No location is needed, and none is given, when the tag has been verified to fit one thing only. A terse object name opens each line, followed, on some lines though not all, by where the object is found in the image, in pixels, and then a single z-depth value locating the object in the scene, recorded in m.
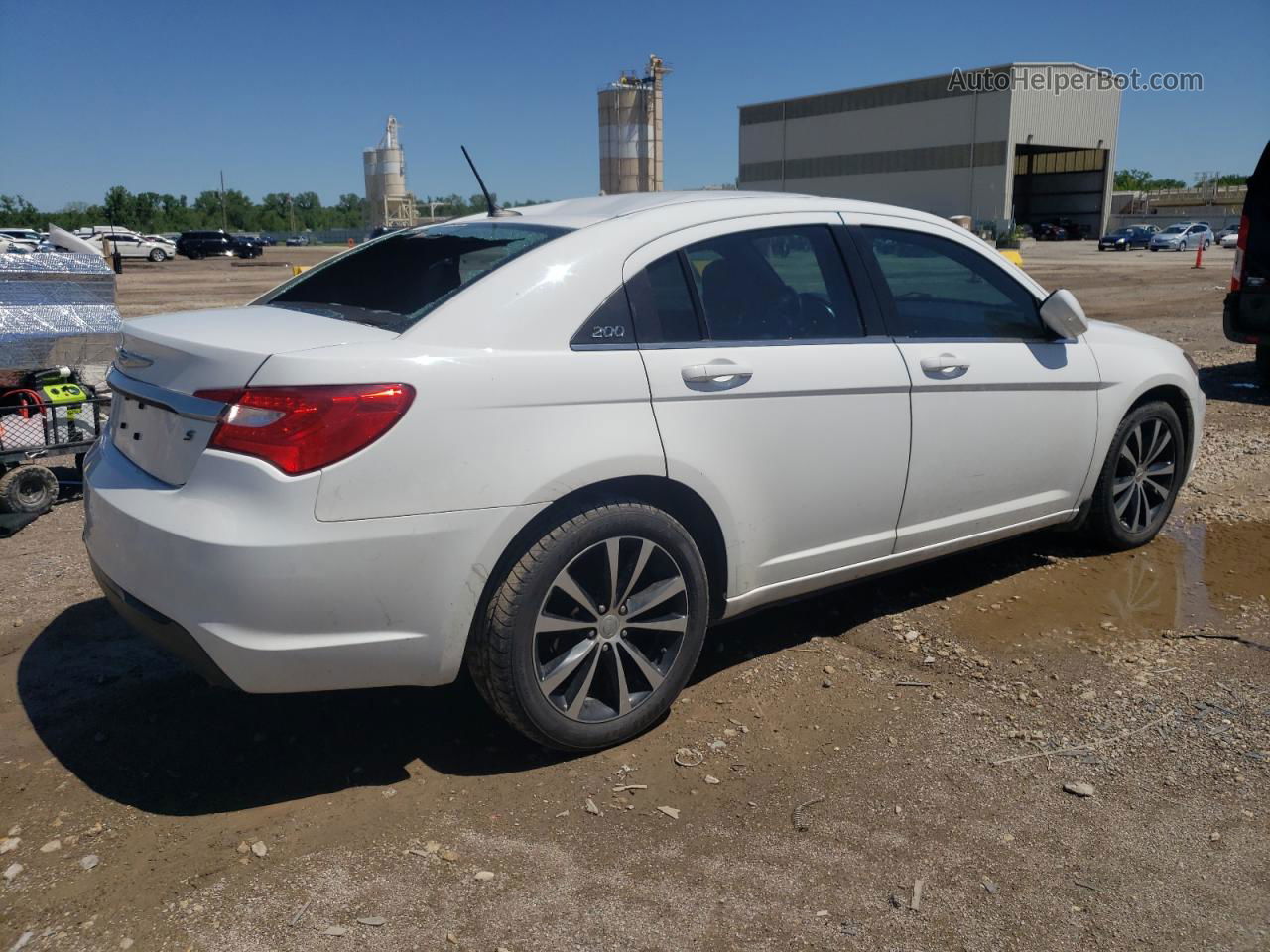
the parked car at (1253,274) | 9.42
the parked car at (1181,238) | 53.03
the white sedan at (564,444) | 2.81
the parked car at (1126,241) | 56.16
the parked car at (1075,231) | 80.06
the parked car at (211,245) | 60.25
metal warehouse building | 72.62
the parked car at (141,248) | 56.14
